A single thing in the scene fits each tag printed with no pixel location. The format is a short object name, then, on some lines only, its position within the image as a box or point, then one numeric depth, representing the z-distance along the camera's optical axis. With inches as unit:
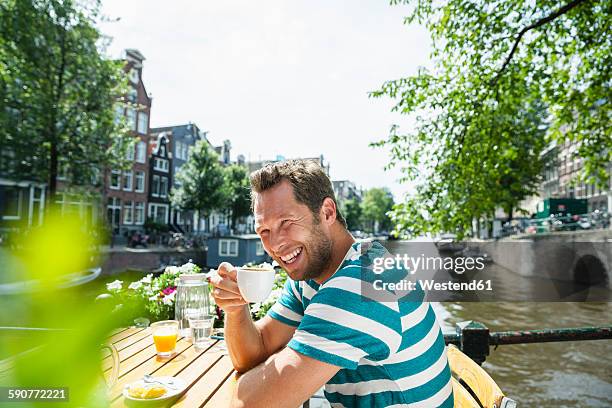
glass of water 89.7
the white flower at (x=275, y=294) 119.5
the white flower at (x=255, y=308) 121.6
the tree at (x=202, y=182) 1134.4
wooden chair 51.1
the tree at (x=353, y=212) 2475.4
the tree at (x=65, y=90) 524.4
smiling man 48.5
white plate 59.0
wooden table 62.4
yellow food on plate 59.8
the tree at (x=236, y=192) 1301.7
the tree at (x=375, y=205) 2851.9
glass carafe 96.0
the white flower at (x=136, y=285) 125.6
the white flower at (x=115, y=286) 96.2
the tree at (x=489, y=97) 235.6
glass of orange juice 81.4
